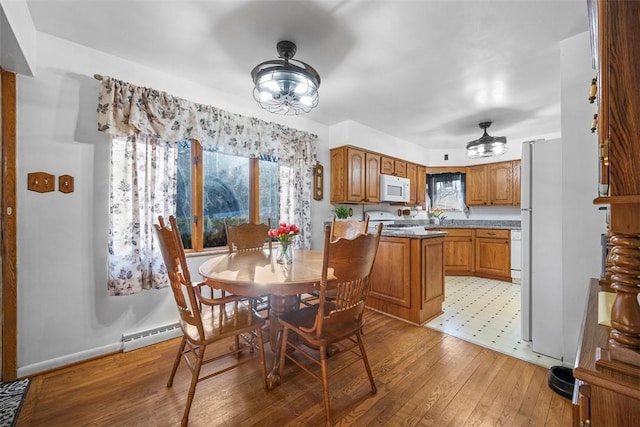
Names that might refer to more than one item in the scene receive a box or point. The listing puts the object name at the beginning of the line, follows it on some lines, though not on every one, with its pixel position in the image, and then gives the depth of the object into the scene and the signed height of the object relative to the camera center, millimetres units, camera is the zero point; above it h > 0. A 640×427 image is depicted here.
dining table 1463 -388
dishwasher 4145 -711
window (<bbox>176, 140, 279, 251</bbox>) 2730 +213
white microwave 4246 +371
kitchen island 2658 -713
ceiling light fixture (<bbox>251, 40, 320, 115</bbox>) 1896 +957
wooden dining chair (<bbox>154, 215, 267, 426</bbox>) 1397 -682
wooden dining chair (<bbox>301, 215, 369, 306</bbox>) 2537 -168
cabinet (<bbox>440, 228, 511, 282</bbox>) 4324 -715
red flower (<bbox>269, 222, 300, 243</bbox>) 1938 -158
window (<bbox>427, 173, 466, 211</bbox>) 5391 +415
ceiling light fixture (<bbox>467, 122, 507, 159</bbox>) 3602 +882
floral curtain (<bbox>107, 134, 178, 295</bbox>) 2160 -3
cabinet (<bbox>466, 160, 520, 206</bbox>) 4617 +478
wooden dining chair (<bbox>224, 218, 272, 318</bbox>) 2533 -250
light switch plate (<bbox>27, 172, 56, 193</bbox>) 1886 +218
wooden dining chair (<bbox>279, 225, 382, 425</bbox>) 1377 -520
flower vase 2006 -326
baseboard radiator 2212 -1083
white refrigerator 2082 -296
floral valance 2115 +837
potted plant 3891 -29
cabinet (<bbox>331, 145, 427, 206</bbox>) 3783 +567
